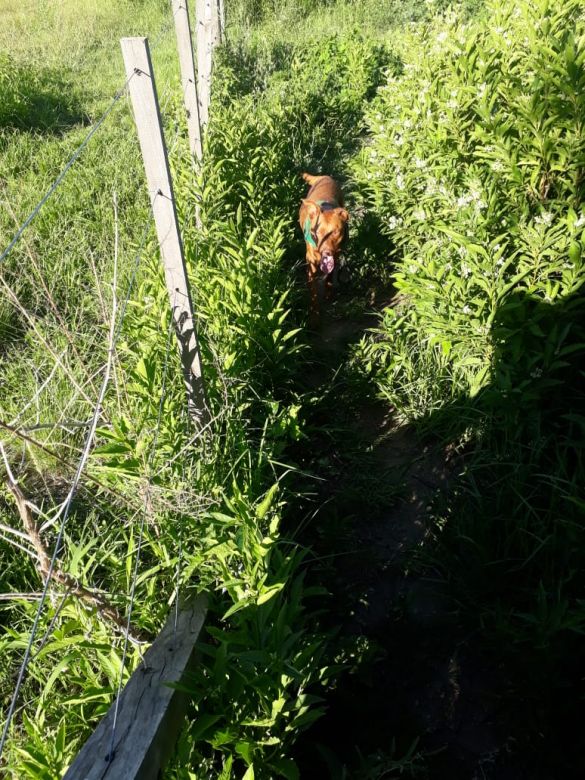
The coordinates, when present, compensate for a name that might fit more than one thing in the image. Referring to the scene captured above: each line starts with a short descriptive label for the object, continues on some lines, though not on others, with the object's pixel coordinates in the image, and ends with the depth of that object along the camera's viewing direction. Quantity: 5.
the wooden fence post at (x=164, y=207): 1.90
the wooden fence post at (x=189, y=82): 4.03
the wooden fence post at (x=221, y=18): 8.53
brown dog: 4.41
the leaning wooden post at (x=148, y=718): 1.38
